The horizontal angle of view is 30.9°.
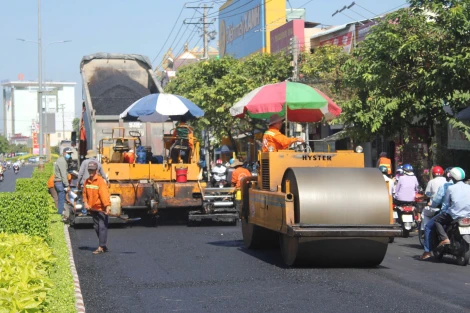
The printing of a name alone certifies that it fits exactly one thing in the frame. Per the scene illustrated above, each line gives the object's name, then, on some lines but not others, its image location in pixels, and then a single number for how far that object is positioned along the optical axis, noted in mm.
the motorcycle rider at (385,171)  18116
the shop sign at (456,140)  21797
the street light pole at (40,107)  44344
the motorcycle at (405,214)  17250
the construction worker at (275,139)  13733
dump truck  19031
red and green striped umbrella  14070
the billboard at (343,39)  36084
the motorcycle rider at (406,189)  17255
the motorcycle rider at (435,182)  15859
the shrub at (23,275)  5262
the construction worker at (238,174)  21706
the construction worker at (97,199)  14422
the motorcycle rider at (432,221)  13266
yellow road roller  11438
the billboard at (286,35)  42500
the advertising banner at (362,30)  34125
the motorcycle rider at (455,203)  12641
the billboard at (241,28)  51031
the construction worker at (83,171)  18328
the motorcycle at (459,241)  12578
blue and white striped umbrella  19656
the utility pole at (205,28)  51541
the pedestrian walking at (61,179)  21734
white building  181175
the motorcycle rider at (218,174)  29389
